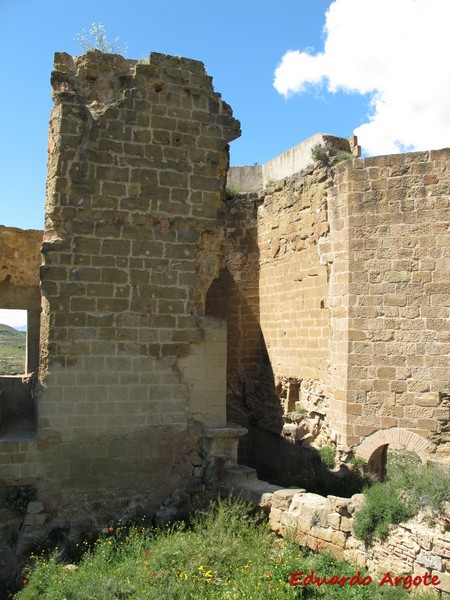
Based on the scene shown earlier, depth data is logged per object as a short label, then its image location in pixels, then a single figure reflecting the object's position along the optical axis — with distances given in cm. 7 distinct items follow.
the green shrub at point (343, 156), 909
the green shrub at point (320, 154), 916
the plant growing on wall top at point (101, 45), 772
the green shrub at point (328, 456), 851
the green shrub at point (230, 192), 1155
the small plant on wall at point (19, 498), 678
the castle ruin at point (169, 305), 709
